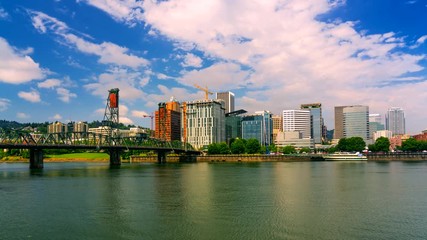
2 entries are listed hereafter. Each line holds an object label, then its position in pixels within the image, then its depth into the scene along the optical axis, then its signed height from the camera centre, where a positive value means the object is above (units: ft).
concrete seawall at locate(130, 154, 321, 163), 614.50 -31.43
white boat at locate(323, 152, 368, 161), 597.93 -30.21
